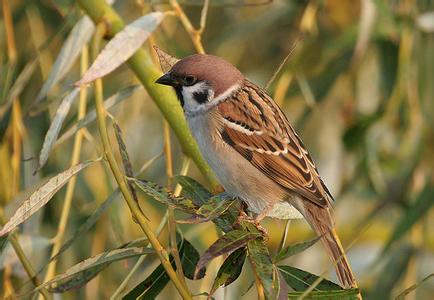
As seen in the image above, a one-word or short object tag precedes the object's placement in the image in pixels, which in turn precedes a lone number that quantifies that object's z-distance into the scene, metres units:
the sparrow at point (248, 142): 5.30
